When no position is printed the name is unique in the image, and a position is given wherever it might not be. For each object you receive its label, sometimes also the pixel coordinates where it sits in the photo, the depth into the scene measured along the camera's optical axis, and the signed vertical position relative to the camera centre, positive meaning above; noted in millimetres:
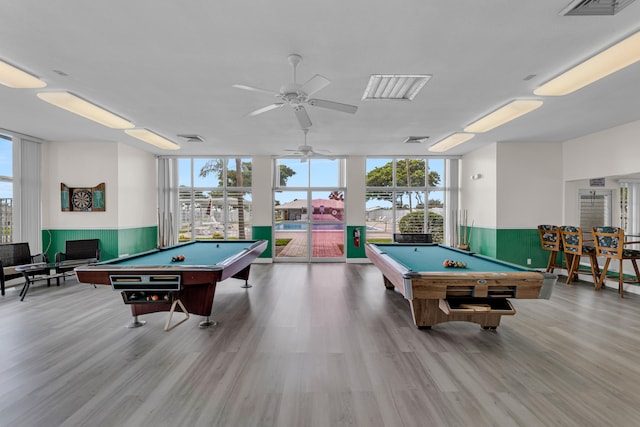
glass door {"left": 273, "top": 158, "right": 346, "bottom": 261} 8344 +109
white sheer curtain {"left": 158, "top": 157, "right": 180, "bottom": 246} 8062 +250
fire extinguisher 8133 -699
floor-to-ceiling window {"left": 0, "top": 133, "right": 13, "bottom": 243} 5582 +432
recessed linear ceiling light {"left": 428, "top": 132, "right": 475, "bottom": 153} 6023 +1481
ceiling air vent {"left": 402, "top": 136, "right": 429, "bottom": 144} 6270 +1508
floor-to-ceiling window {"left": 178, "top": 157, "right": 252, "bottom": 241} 8352 +406
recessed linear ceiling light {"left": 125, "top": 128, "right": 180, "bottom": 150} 5769 +1489
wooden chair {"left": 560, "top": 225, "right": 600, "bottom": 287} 5398 -750
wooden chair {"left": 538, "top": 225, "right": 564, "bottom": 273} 5973 -622
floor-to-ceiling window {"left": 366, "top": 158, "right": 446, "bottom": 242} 8383 +353
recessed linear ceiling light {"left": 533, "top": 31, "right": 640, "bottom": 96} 2799 +1489
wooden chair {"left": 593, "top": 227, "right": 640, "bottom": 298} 4773 -627
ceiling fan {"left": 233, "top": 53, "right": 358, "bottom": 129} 2678 +1094
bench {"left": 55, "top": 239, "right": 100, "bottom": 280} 5809 -790
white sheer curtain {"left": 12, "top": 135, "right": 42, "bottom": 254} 5785 +384
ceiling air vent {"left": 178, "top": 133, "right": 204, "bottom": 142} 6121 +1530
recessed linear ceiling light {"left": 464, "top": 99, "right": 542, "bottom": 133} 4246 +1491
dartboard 6456 +262
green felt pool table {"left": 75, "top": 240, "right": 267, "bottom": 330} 3156 -695
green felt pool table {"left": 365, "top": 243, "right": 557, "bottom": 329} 2922 -745
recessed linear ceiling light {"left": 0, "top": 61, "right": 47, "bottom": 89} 3193 +1492
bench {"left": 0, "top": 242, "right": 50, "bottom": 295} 4953 -834
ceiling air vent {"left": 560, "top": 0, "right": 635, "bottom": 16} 2234 +1520
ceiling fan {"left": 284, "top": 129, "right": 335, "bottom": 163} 4887 +982
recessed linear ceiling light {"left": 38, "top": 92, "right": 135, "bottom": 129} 3980 +1499
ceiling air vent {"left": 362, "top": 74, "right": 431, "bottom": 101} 3479 +1558
